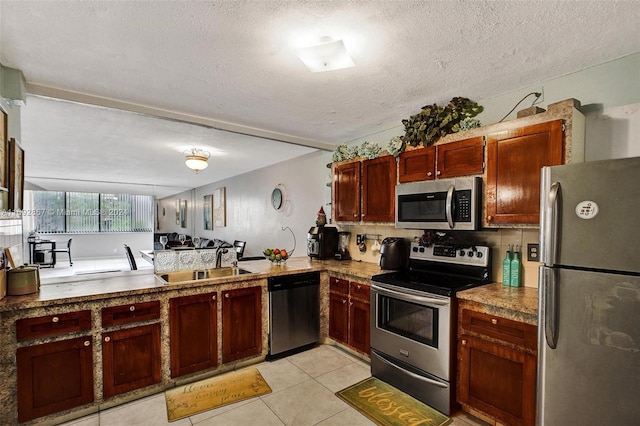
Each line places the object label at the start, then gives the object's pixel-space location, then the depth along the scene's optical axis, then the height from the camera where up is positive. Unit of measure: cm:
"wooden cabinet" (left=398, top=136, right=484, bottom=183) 244 +41
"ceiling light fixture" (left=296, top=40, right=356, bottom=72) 178 +91
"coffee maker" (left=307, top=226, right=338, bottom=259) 387 -43
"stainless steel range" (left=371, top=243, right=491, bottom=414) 223 -88
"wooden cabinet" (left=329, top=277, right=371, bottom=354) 297 -107
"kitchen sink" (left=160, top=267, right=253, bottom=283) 308 -69
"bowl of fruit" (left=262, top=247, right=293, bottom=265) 354 -54
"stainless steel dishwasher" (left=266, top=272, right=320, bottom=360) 310 -109
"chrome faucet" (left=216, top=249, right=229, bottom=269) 330 -52
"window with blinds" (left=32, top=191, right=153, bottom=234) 384 -6
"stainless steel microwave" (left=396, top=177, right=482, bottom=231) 242 +4
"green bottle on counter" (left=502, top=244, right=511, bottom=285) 239 -48
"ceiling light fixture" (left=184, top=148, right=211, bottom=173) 445 +72
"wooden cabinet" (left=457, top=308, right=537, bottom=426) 187 -103
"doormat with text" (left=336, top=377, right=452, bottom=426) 218 -150
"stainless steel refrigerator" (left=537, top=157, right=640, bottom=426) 143 -43
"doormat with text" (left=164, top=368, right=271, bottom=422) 232 -150
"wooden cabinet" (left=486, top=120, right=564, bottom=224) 202 +29
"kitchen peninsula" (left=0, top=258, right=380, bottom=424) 203 -98
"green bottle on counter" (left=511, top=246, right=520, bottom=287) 236 -48
